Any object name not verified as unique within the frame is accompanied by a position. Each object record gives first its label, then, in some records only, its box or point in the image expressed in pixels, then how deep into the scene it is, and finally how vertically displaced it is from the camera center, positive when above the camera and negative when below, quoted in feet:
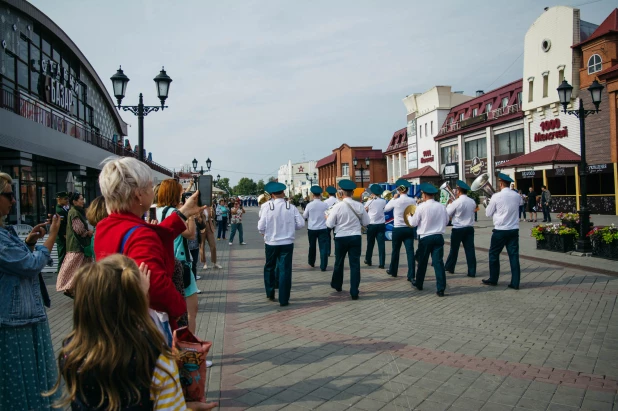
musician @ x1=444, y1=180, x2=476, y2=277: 30.17 -0.97
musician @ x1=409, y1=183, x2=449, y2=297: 25.30 -1.31
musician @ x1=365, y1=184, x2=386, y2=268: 36.09 -1.29
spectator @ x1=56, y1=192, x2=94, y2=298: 23.29 -1.50
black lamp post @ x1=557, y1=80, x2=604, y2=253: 38.06 +3.05
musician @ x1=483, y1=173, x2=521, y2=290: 26.07 -1.38
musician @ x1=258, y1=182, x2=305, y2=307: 23.72 -1.45
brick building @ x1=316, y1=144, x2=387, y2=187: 228.22 +24.52
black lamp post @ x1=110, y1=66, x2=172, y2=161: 35.96 +9.82
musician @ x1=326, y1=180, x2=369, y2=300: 25.27 -0.94
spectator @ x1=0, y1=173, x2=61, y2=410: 9.42 -2.40
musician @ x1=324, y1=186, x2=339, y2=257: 41.66 +1.38
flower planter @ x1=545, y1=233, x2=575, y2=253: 39.91 -3.28
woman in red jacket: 7.50 -0.31
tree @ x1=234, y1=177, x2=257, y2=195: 598.55 +33.99
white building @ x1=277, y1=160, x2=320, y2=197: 430.20 +39.26
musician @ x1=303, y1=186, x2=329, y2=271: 35.68 -1.53
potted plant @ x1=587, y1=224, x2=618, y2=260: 35.01 -2.88
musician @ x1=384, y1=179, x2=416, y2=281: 29.71 -1.80
